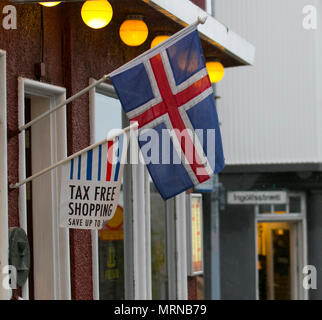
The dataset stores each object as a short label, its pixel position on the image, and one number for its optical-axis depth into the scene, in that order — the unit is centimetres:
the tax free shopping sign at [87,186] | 871
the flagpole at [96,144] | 850
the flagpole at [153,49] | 868
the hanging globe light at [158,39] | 1182
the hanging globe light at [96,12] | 990
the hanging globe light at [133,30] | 1098
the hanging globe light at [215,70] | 1365
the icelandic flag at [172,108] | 893
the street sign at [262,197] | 2778
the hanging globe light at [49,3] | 935
